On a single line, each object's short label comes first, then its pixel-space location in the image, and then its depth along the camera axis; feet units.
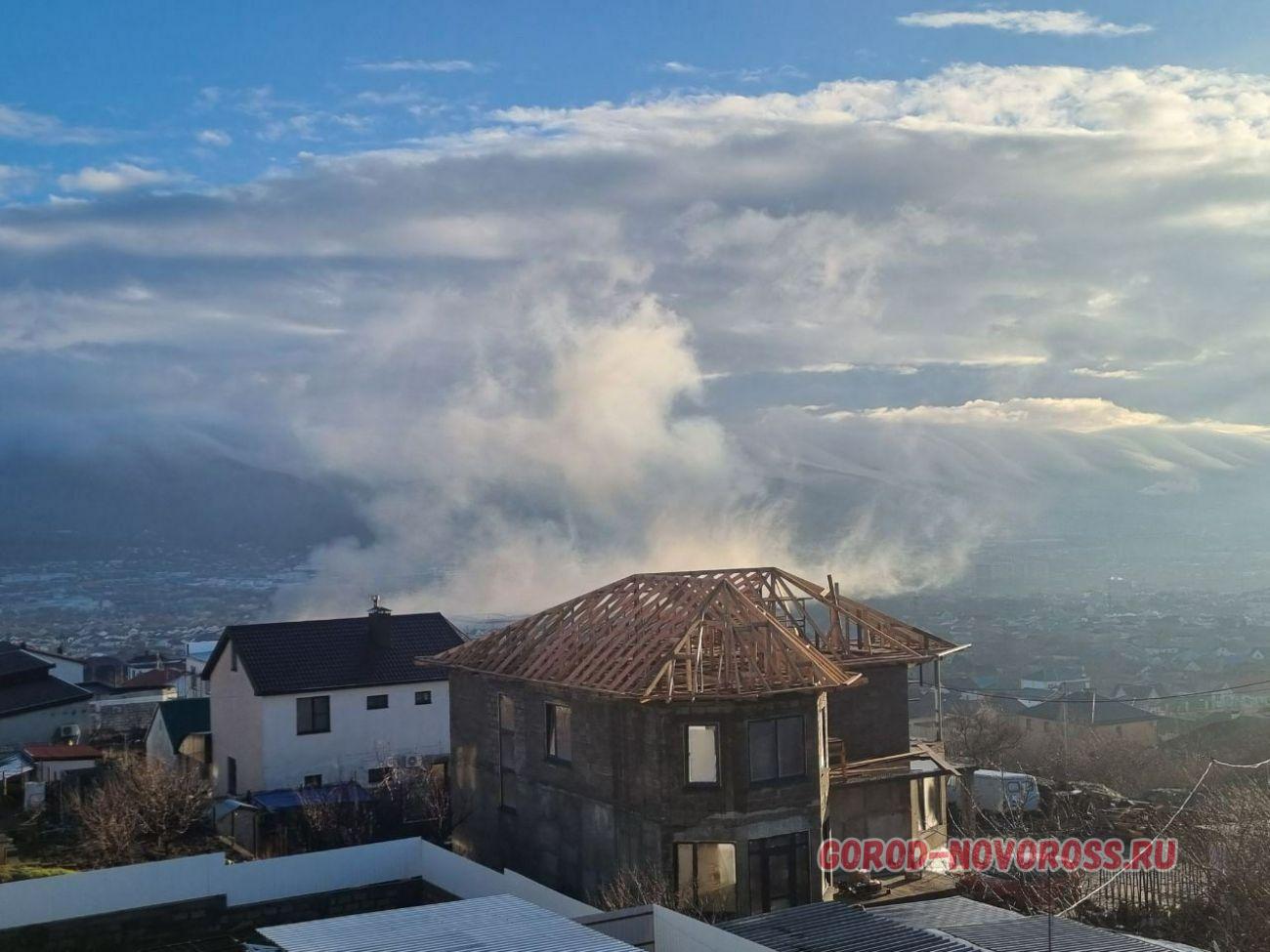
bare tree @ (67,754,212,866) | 112.78
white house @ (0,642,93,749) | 181.68
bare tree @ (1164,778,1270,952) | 82.13
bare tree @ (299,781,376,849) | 120.78
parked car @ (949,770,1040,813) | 132.16
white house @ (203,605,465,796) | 141.79
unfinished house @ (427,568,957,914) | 90.38
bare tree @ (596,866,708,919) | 84.64
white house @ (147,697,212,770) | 153.99
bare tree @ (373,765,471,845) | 125.70
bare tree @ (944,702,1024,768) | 206.44
